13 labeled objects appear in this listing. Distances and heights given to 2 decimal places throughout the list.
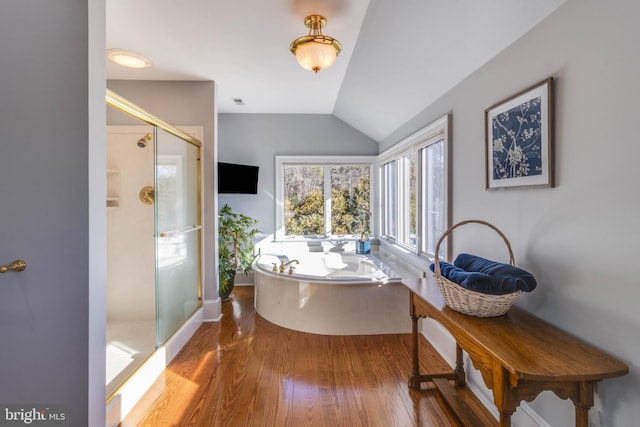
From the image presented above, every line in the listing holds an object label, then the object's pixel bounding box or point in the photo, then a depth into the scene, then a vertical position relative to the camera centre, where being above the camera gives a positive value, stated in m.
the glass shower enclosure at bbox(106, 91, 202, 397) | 2.40 -0.16
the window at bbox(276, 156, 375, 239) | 4.46 +0.23
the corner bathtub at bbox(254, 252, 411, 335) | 2.77 -0.84
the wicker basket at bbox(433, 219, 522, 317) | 1.36 -0.40
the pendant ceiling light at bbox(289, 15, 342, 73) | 1.88 +1.03
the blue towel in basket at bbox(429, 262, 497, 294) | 1.35 -0.31
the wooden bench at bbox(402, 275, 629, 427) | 0.99 -0.51
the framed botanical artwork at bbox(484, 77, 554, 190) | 1.37 +0.37
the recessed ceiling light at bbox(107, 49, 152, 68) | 2.45 +1.31
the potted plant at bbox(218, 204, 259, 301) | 3.68 -0.44
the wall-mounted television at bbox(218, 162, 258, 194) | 4.08 +0.47
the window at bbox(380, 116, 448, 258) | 2.62 +0.24
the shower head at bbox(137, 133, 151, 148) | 2.48 +0.61
